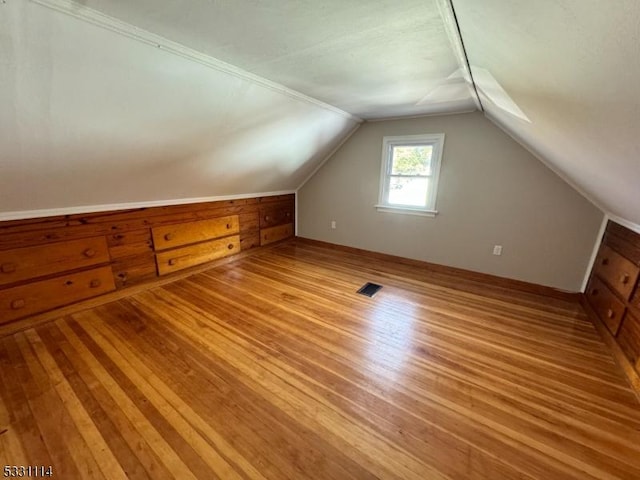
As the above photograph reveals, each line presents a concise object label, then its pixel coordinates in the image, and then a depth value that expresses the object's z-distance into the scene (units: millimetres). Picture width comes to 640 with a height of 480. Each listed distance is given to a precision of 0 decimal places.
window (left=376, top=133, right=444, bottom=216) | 3297
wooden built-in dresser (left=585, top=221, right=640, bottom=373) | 1826
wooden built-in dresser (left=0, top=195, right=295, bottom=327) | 2072
